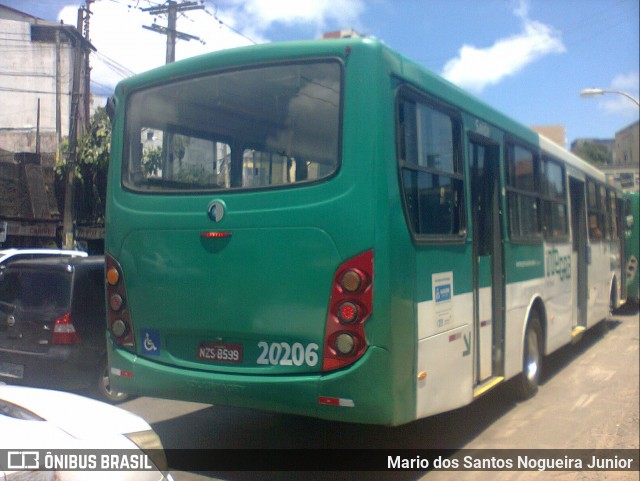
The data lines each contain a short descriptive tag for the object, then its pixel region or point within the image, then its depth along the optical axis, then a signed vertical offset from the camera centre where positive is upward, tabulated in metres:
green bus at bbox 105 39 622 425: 4.48 +0.30
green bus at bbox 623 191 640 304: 16.18 +0.60
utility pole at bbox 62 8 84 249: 11.64 +2.21
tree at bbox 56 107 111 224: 13.30 +2.17
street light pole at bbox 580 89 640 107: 19.52 +5.42
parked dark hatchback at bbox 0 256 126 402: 6.88 -0.52
